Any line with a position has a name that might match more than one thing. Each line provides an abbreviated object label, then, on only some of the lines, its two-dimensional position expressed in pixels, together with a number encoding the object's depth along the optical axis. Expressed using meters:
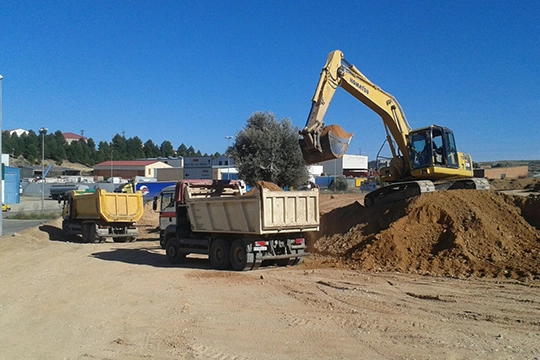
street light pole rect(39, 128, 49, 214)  41.72
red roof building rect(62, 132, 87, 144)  183.70
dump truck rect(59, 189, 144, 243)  25.27
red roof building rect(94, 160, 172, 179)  96.62
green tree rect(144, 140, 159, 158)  155.69
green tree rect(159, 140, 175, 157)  167.29
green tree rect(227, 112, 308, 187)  31.69
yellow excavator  18.66
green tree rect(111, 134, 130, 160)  137.98
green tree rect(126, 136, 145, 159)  145.50
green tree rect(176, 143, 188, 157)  173.38
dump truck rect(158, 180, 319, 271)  14.52
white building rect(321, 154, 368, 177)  95.56
